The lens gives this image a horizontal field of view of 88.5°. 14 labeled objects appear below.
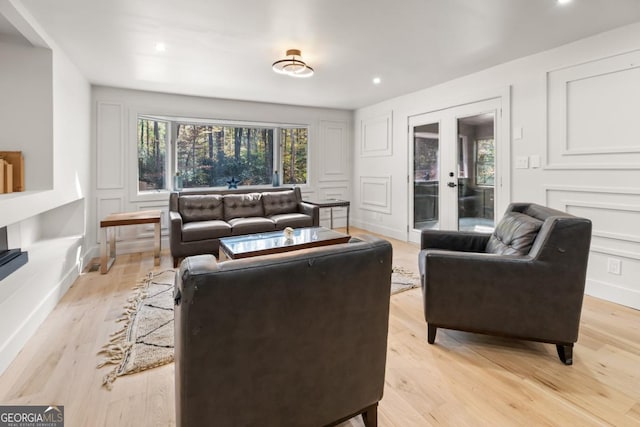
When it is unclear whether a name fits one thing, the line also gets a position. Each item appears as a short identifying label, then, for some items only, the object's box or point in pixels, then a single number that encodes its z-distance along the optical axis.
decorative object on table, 3.25
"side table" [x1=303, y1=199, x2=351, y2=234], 5.13
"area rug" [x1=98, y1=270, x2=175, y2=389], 1.91
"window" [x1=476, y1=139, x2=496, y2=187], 3.86
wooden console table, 3.55
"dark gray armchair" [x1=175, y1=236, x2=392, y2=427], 0.96
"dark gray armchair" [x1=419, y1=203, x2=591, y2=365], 1.80
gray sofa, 3.85
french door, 3.91
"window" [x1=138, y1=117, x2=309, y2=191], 4.91
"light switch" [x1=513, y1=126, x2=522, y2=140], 3.48
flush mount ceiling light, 3.13
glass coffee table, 2.86
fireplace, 2.17
